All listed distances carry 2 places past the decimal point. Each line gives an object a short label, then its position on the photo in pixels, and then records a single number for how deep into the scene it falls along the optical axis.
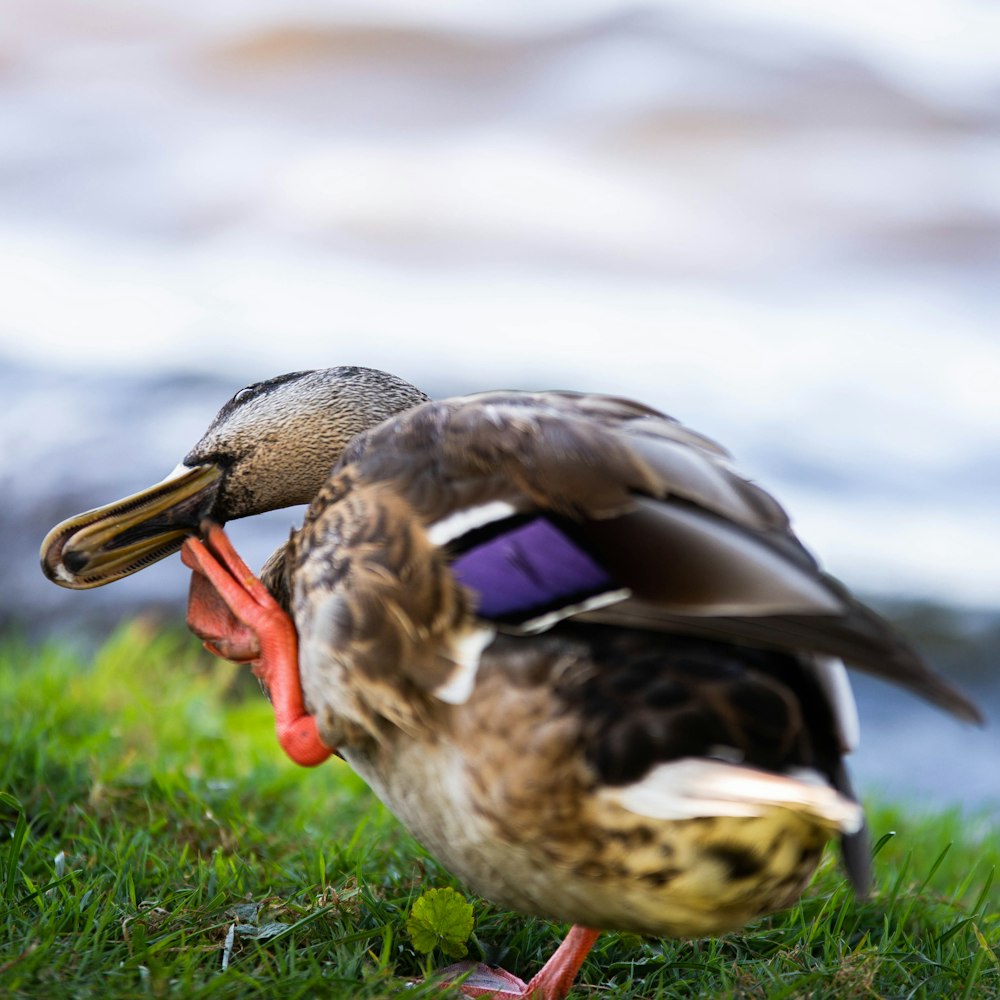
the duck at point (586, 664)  4.20
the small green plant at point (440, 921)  5.41
